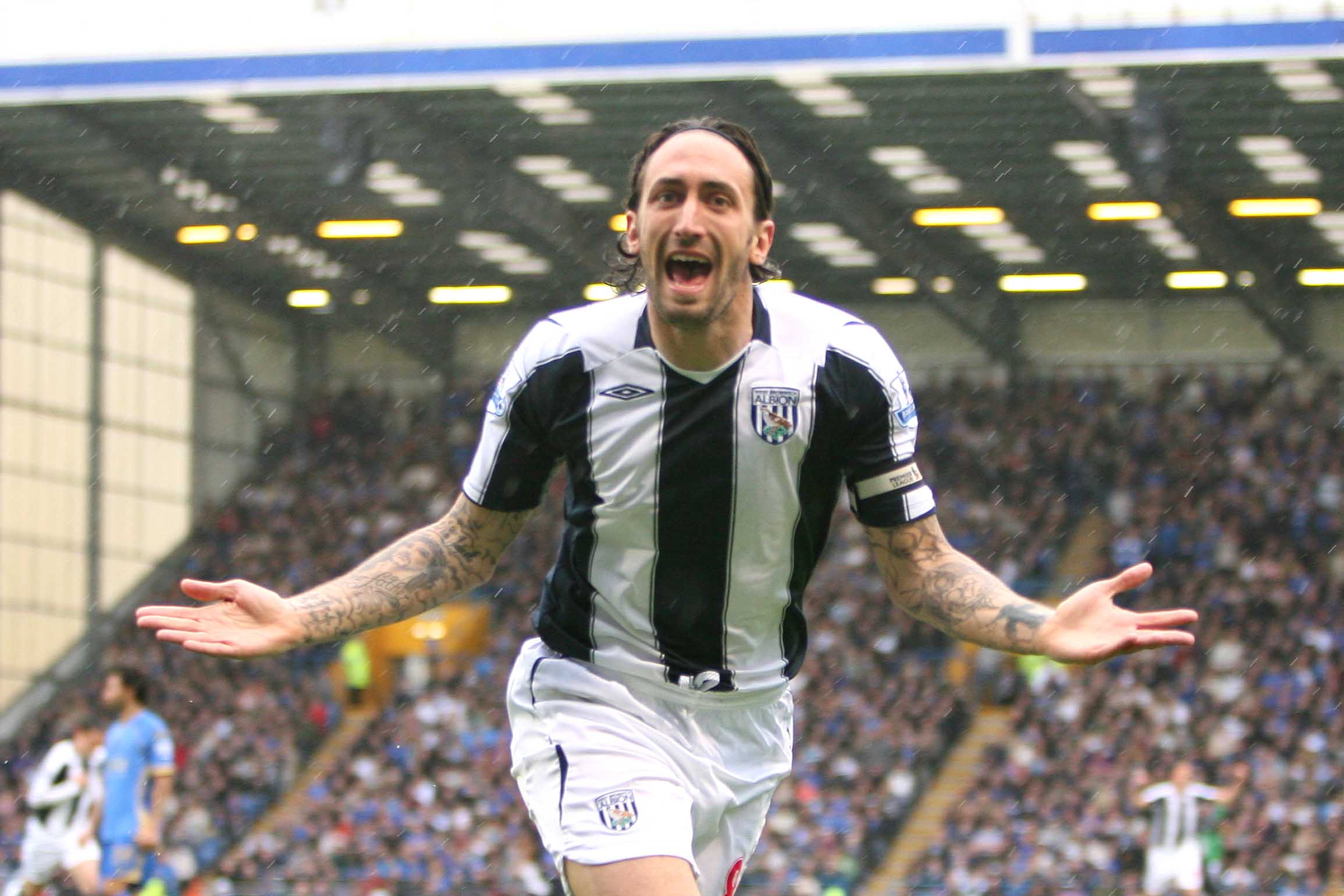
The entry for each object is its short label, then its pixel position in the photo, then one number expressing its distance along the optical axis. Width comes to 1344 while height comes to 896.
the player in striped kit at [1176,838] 27.19
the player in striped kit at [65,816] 19.25
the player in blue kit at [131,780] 17.98
